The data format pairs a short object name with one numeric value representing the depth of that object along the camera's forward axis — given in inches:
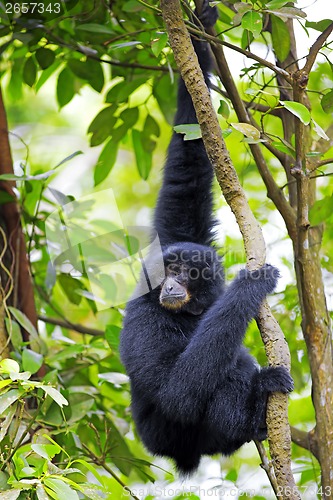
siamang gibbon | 292.2
